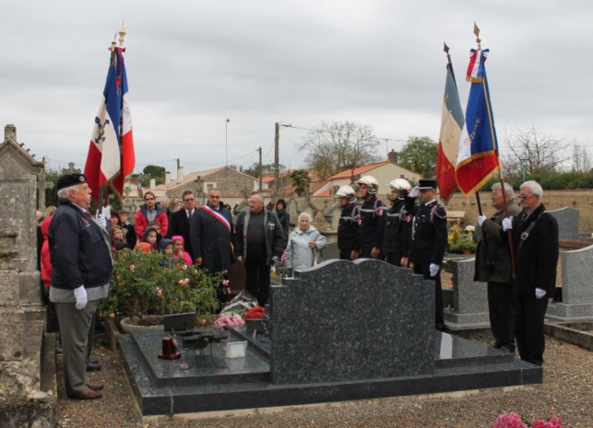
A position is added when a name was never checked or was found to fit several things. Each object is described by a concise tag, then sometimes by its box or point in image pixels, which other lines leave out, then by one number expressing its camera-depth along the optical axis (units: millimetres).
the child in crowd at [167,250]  8773
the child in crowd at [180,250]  9588
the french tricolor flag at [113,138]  7965
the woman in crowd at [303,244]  11078
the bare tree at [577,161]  54925
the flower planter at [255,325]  7523
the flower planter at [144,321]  8273
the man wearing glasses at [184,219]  11156
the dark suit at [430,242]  8578
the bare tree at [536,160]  51188
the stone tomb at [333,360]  5711
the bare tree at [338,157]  68688
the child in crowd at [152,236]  10211
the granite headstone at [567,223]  20109
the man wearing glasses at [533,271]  7000
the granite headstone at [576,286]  9469
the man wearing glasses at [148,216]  11809
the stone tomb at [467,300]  9008
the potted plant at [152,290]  8250
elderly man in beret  5762
